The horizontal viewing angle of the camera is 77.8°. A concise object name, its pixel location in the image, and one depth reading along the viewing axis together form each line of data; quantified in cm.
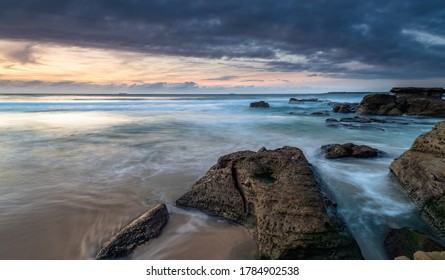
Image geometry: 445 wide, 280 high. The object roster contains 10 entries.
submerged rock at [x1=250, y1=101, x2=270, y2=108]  4238
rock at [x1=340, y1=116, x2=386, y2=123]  2056
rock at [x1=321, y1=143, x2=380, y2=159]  908
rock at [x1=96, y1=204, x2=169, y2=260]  389
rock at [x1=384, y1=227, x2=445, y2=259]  372
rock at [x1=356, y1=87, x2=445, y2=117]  2538
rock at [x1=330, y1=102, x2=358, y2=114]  3062
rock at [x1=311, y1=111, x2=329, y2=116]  2786
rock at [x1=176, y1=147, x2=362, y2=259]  350
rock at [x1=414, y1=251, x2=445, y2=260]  274
